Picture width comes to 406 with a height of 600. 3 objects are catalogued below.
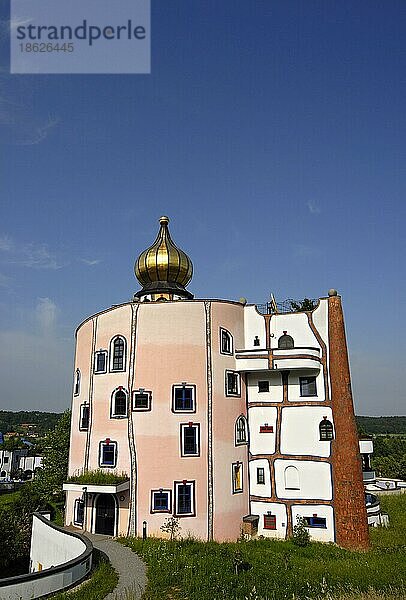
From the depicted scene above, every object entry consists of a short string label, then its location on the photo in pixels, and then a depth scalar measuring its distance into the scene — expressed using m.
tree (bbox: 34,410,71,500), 36.75
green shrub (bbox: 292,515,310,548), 22.70
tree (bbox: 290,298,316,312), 27.02
